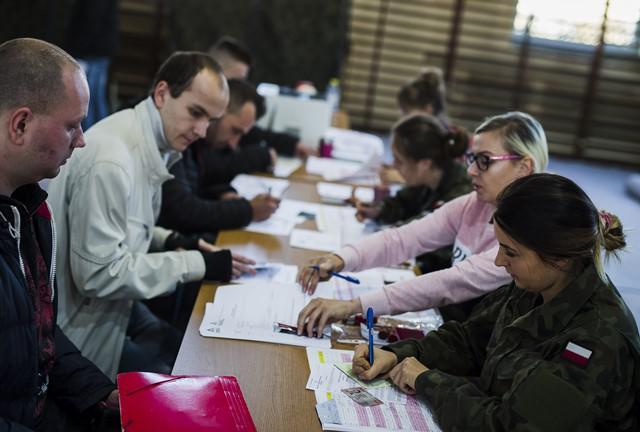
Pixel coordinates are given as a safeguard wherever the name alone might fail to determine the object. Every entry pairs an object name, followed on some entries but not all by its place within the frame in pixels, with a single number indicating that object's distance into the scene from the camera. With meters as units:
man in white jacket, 2.33
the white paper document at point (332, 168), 4.55
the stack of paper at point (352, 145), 5.12
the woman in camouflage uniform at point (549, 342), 1.53
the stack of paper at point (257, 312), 2.06
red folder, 1.54
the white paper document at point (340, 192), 3.93
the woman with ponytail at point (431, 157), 3.45
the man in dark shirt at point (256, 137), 4.44
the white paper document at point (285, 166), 4.50
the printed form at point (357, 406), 1.66
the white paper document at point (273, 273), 2.55
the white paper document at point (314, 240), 3.02
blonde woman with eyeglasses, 2.26
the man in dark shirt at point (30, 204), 1.66
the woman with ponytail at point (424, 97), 4.88
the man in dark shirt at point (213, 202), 3.25
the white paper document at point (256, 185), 3.95
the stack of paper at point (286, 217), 3.24
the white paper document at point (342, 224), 3.30
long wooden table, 1.67
